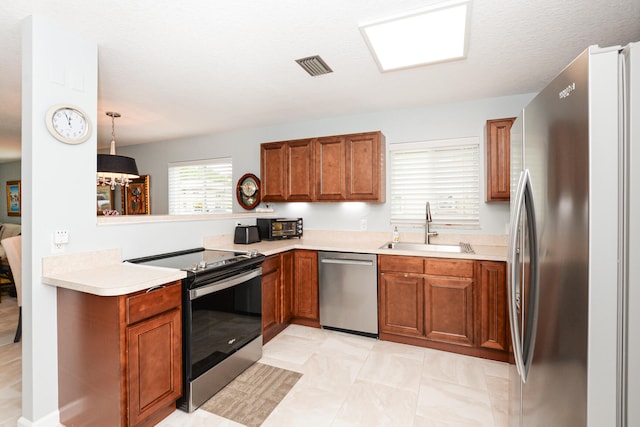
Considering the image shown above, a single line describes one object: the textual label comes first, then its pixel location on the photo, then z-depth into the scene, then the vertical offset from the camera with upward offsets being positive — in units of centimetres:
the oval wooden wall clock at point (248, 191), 438 +31
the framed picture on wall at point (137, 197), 538 +28
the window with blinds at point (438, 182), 336 +34
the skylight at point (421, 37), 178 +115
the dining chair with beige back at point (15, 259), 307 -46
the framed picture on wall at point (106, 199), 568 +25
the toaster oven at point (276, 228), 371 -20
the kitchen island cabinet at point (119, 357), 165 -84
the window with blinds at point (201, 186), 479 +42
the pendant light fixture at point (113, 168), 301 +45
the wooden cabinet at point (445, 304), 268 -86
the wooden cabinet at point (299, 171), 371 +50
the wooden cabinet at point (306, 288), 333 -84
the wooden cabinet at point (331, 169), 354 +50
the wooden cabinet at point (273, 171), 388 +53
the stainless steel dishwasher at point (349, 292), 308 -83
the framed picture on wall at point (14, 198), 699 +35
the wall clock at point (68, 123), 185 +56
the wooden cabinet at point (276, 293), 296 -84
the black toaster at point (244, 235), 341 -26
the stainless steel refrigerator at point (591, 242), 83 -9
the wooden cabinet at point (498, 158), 291 +51
